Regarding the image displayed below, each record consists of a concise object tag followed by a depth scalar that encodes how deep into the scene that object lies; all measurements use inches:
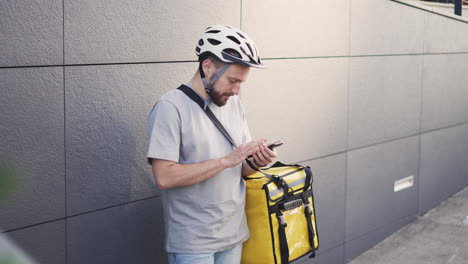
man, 104.0
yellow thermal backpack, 117.8
